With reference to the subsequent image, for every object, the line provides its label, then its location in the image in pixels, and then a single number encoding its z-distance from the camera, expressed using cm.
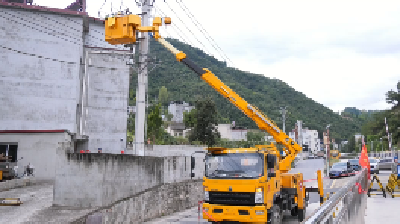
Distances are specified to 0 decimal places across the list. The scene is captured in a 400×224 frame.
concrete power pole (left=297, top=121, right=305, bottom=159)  6999
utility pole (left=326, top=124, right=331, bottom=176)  4000
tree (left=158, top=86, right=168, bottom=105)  9594
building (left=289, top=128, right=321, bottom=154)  14630
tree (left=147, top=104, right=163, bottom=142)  5453
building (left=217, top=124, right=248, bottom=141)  8900
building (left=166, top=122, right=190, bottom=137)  9131
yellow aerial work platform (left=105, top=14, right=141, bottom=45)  1814
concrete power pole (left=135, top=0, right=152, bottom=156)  1928
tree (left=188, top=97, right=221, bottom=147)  5350
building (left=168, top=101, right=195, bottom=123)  10262
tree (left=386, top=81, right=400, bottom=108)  8194
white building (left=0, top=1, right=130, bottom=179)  2922
